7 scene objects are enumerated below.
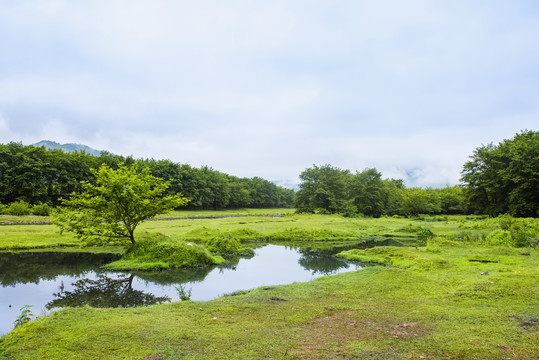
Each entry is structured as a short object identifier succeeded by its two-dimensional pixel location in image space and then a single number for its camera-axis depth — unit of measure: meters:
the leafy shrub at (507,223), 25.61
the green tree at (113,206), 20.11
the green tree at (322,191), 80.12
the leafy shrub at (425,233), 34.69
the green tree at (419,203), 72.44
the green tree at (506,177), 43.12
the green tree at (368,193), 78.50
